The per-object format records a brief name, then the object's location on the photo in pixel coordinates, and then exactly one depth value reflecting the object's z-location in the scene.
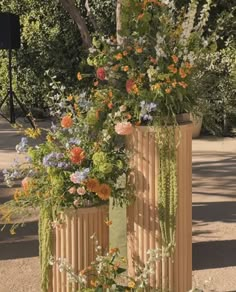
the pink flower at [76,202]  3.36
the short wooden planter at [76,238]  3.40
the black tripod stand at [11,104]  11.39
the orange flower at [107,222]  3.39
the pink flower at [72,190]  3.32
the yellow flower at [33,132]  3.52
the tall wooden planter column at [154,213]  3.32
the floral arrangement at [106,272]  3.02
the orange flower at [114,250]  3.27
